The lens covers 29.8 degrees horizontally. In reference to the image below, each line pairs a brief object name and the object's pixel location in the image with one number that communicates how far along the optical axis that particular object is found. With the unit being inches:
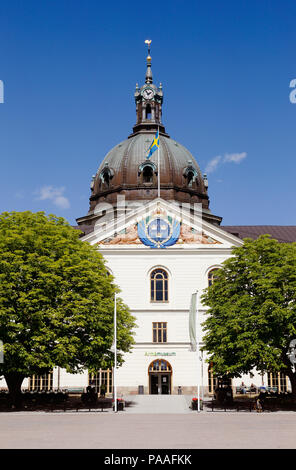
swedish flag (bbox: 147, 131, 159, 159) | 2233.3
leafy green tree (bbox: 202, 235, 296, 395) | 1505.9
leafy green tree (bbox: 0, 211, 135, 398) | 1439.5
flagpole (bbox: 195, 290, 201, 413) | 1411.4
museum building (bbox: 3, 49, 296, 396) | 2086.6
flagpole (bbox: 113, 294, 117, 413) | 1418.3
